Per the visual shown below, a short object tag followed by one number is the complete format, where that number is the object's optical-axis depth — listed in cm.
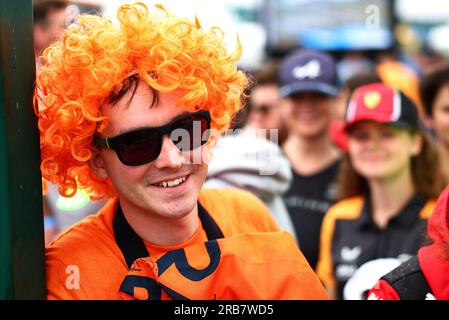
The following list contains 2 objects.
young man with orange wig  222
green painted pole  208
